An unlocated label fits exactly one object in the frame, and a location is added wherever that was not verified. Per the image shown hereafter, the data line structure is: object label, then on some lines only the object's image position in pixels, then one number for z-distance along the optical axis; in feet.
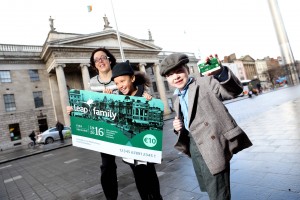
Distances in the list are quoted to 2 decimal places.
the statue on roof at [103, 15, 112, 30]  107.86
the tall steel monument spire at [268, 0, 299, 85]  56.10
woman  10.08
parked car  66.23
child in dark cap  8.50
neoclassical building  83.92
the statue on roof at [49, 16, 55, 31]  89.31
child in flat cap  6.30
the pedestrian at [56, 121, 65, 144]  66.54
